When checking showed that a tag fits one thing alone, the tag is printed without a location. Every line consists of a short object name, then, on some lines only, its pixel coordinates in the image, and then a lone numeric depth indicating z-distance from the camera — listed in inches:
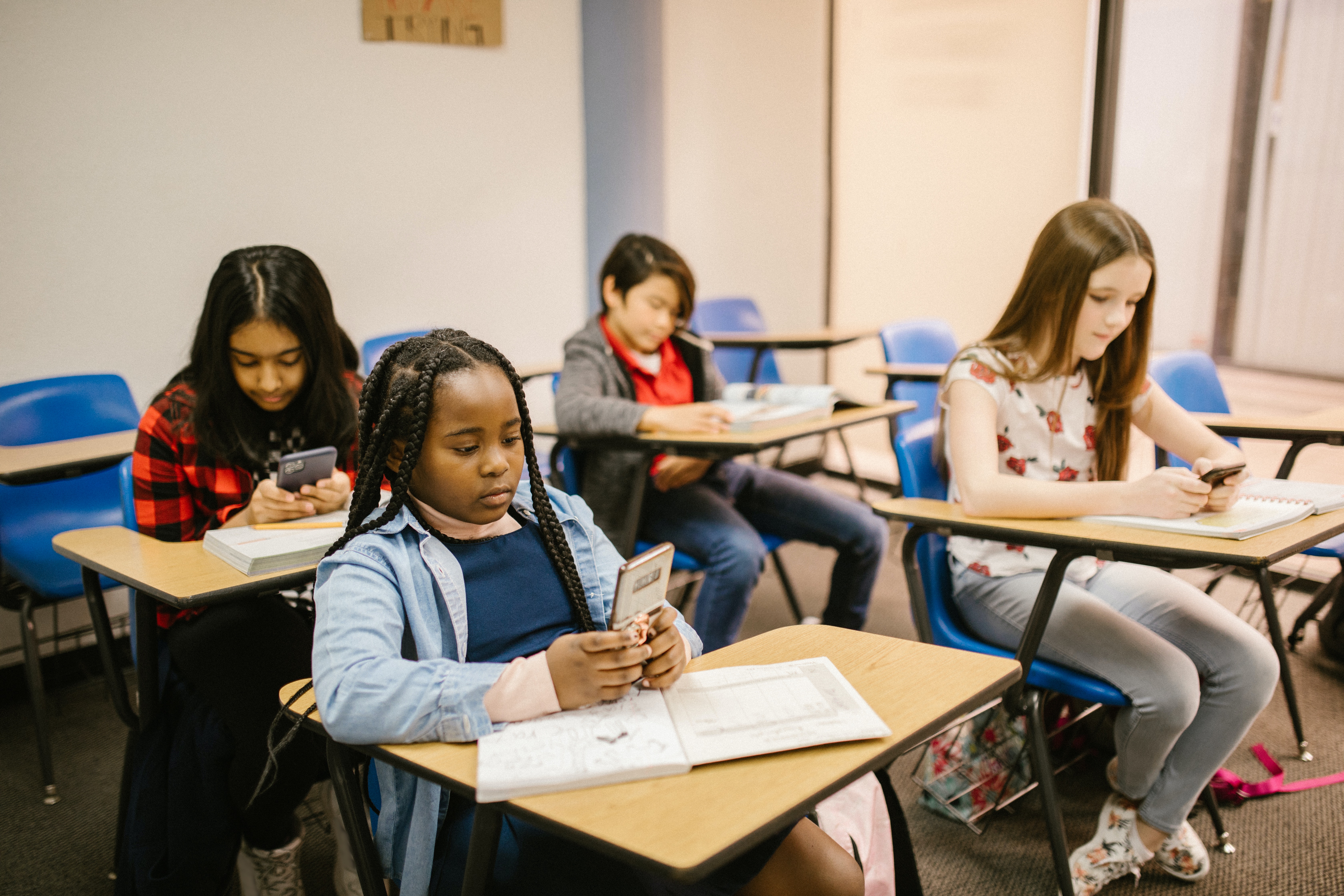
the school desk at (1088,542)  53.6
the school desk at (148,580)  53.2
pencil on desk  62.9
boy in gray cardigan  90.0
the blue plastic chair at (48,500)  89.4
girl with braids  36.5
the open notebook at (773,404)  89.2
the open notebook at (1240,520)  56.8
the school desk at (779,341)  138.5
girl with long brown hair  63.3
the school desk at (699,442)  83.6
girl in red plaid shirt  60.7
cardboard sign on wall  130.3
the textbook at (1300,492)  62.7
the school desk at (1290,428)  79.9
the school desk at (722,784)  29.4
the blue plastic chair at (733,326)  147.5
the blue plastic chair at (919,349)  126.1
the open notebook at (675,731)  32.8
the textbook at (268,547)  55.5
